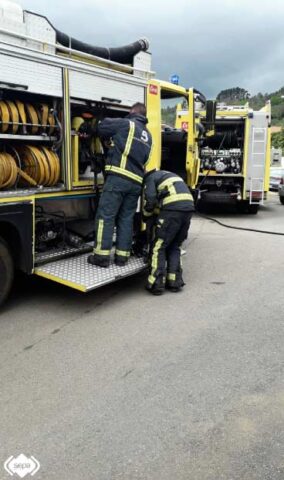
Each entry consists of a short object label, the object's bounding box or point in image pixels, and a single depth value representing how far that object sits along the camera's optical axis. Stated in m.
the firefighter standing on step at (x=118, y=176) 4.99
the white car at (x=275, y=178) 17.91
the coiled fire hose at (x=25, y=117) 4.33
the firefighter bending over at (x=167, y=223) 5.17
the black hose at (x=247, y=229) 9.14
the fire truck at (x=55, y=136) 4.32
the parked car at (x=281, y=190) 14.17
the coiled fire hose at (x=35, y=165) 4.68
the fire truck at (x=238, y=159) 11.34
